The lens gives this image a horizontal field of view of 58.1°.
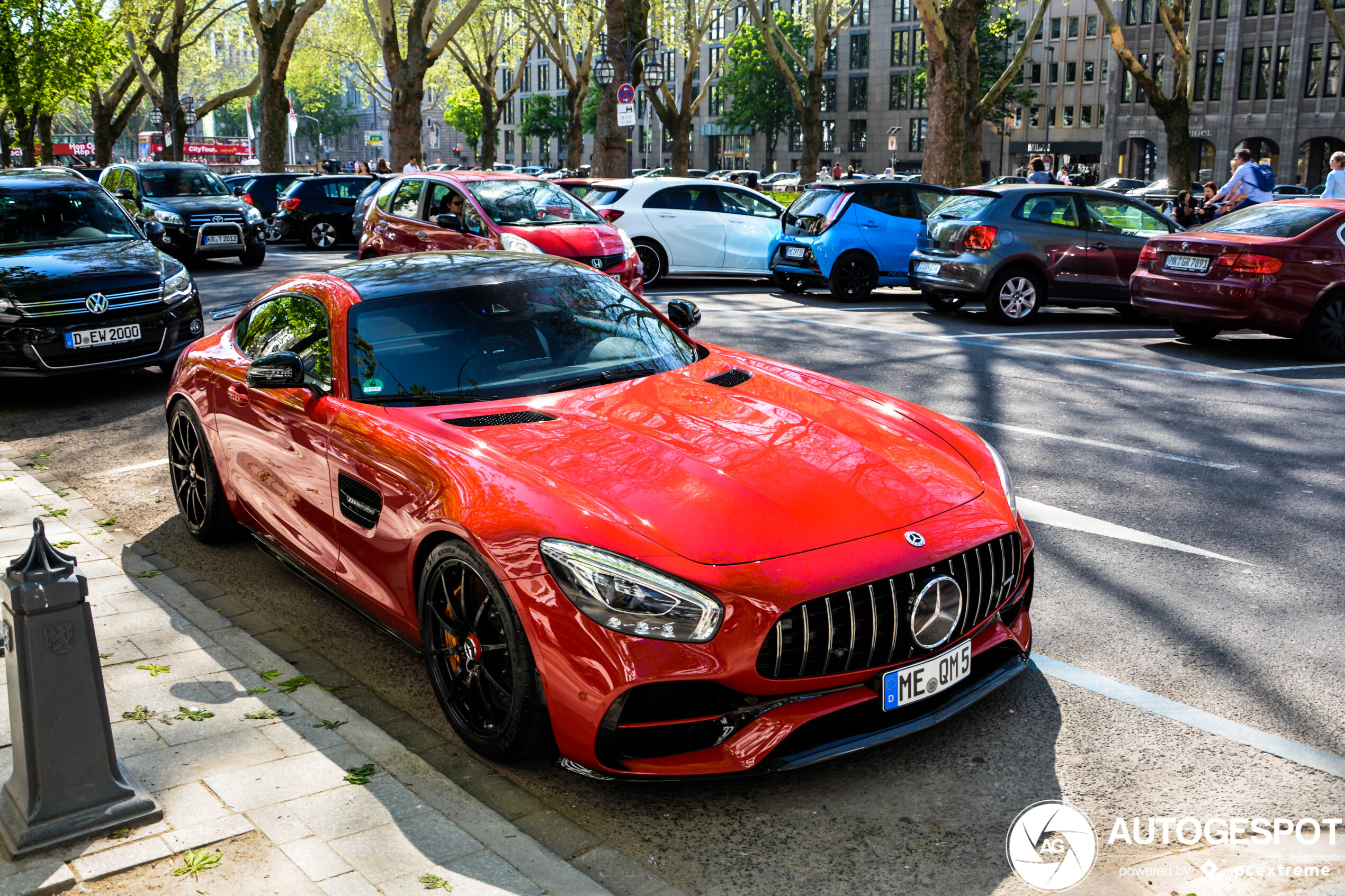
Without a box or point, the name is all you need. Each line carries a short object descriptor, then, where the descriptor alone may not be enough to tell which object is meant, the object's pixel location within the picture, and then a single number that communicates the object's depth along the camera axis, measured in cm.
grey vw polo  1366
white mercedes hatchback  1772
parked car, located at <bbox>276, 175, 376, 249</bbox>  2573
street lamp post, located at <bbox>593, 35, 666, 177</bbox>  2733
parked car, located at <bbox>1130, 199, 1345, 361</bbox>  1105
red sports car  327
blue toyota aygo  1611
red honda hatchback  1418
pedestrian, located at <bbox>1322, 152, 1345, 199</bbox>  1634
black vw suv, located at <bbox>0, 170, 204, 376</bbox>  903
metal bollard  297
